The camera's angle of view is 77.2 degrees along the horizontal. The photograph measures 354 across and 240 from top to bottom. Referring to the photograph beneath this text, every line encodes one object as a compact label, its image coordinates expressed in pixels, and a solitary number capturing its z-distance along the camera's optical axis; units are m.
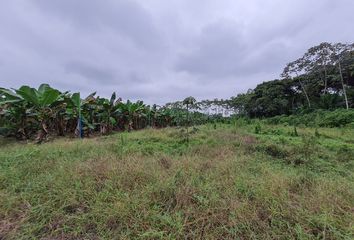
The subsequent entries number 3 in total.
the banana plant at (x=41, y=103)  6.54
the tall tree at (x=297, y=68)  23.57
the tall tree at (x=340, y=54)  19.70
